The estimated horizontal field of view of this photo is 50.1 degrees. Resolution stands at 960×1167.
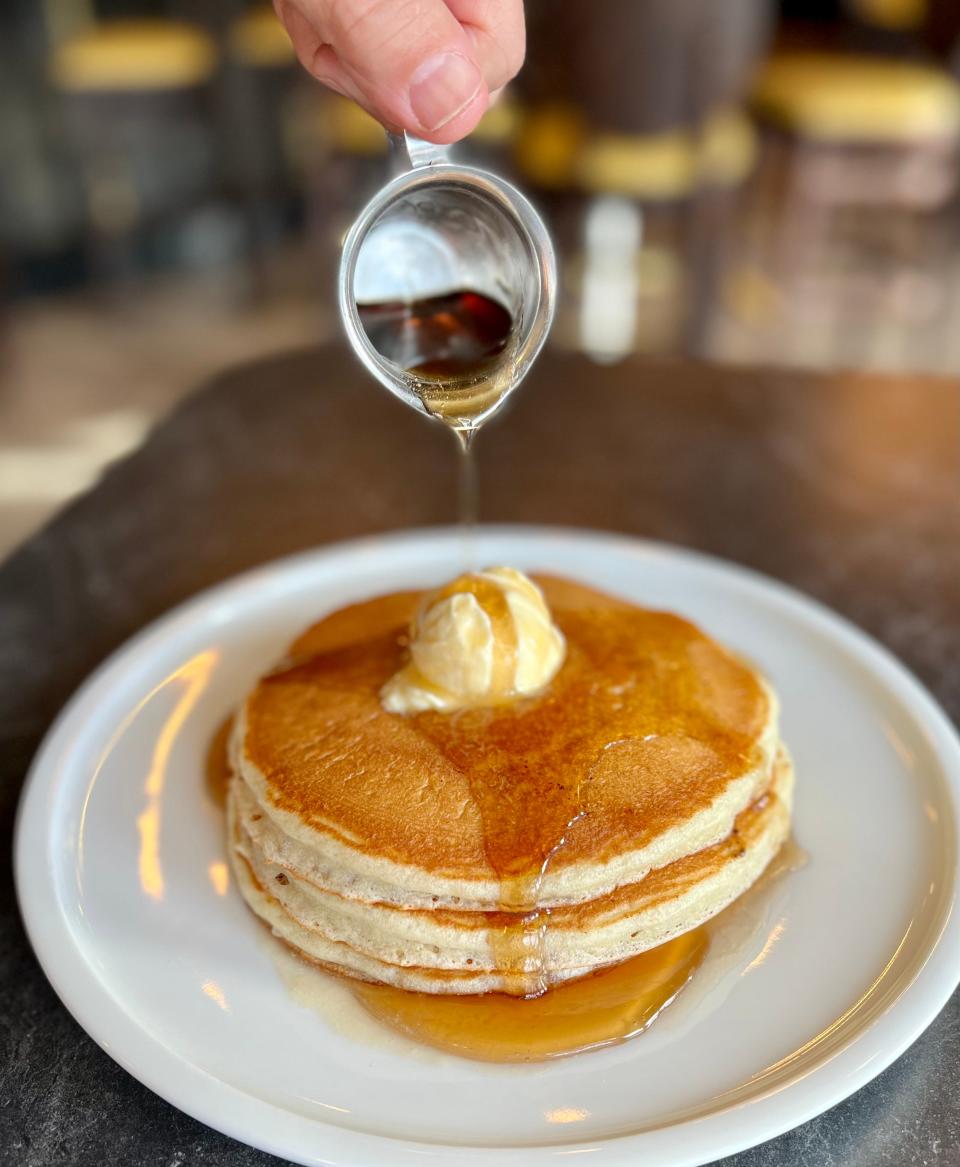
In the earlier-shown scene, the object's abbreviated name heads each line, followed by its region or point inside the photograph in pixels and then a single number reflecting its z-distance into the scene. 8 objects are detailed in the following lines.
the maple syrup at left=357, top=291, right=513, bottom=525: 0.26
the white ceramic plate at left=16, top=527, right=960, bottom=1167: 0.20
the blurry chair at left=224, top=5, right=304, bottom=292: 1.24
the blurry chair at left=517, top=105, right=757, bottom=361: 1.00
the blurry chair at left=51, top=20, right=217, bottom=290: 1.15
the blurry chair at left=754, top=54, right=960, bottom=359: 1.08
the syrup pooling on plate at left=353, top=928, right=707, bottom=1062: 0.22
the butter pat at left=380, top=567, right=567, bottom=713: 0.26
